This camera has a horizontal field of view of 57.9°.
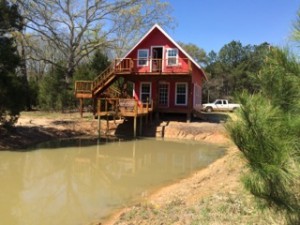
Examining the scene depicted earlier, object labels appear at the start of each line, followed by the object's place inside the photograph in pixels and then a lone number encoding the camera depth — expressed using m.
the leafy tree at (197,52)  44.70
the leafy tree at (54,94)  21.73
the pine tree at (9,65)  12.34
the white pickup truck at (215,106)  29.48
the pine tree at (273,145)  1.67
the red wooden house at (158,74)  18.05
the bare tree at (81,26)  23.22
